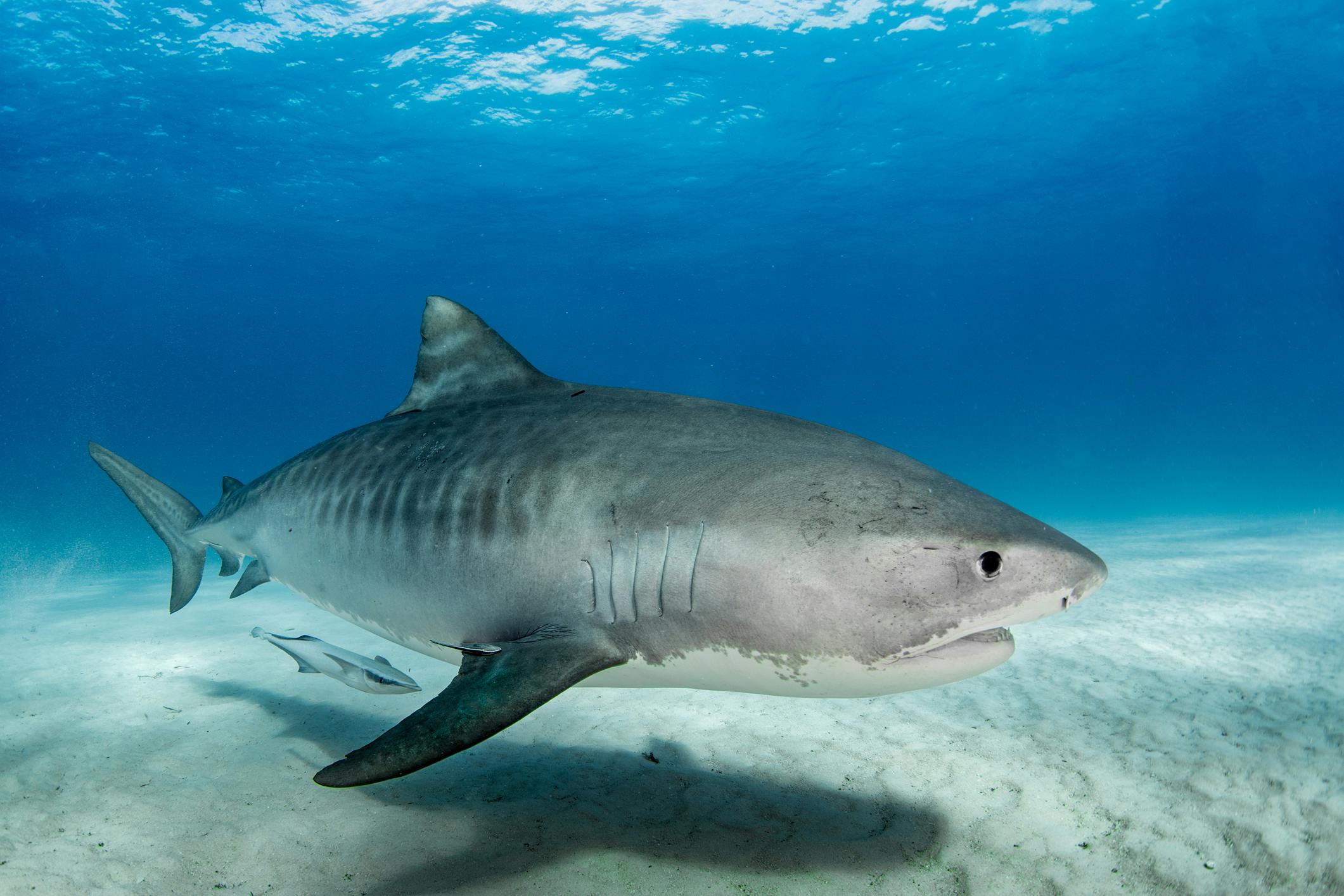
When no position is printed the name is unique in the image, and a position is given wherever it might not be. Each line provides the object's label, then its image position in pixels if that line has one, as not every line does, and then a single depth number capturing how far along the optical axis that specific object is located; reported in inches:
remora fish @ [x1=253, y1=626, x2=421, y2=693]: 139.9
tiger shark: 78.2
